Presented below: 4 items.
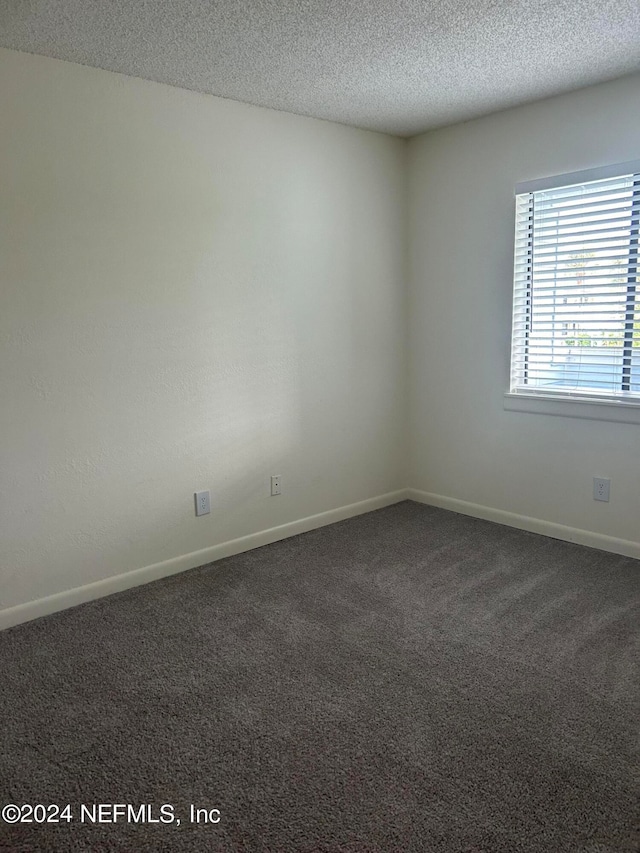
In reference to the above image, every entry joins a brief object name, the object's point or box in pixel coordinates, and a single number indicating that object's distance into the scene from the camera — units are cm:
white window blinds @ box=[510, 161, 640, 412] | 327
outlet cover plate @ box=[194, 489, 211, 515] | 342
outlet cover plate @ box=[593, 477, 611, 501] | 347
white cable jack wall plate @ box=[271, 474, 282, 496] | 376
